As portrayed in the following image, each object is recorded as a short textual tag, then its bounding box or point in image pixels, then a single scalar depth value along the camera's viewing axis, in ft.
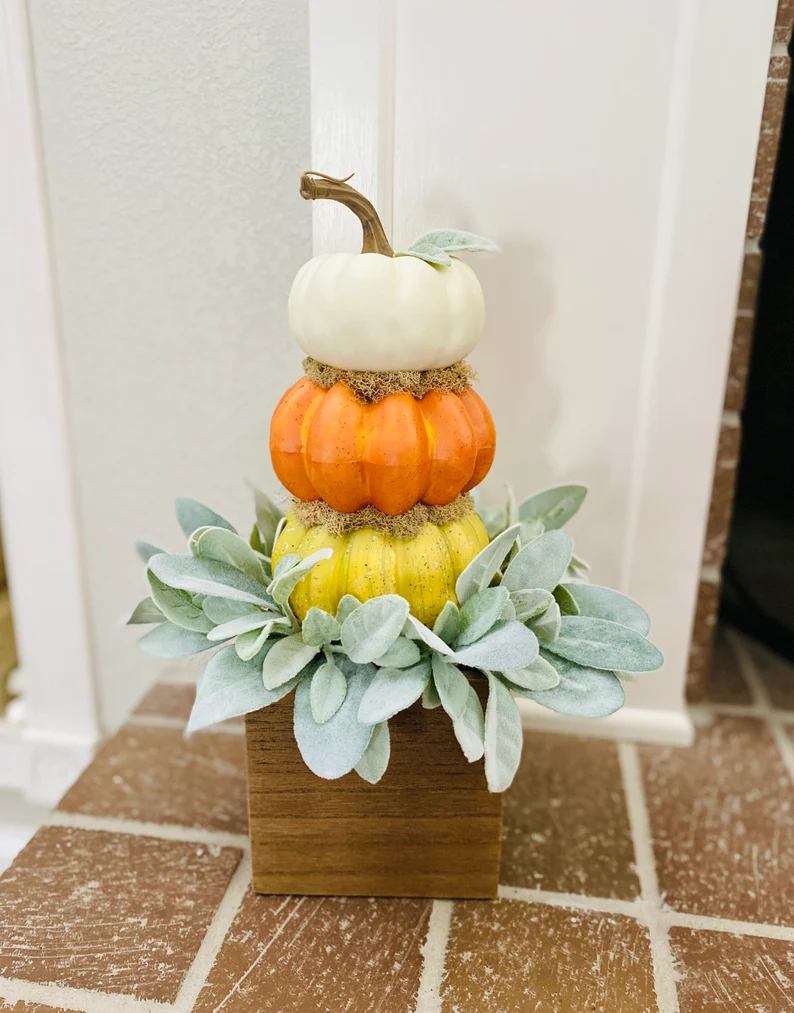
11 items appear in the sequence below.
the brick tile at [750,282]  2.42
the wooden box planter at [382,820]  1.89
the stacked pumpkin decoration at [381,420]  1.71
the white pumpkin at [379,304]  1.69
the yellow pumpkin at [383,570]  1.80
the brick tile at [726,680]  3.03
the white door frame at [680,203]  2.06
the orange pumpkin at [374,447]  1.75
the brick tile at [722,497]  2.54
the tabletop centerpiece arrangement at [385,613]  1.69
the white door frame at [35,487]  2.47
